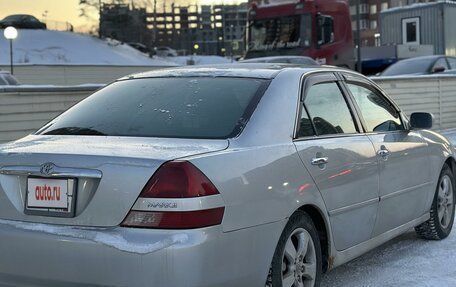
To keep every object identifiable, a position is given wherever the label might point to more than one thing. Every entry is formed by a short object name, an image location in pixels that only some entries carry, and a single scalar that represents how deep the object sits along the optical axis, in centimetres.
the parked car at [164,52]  7614
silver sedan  287
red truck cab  1714
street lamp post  2414
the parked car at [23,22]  7006
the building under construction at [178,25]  7906
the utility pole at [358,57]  2159
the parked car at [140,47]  7056
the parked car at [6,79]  1160
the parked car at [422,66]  1630
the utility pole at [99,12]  7270
